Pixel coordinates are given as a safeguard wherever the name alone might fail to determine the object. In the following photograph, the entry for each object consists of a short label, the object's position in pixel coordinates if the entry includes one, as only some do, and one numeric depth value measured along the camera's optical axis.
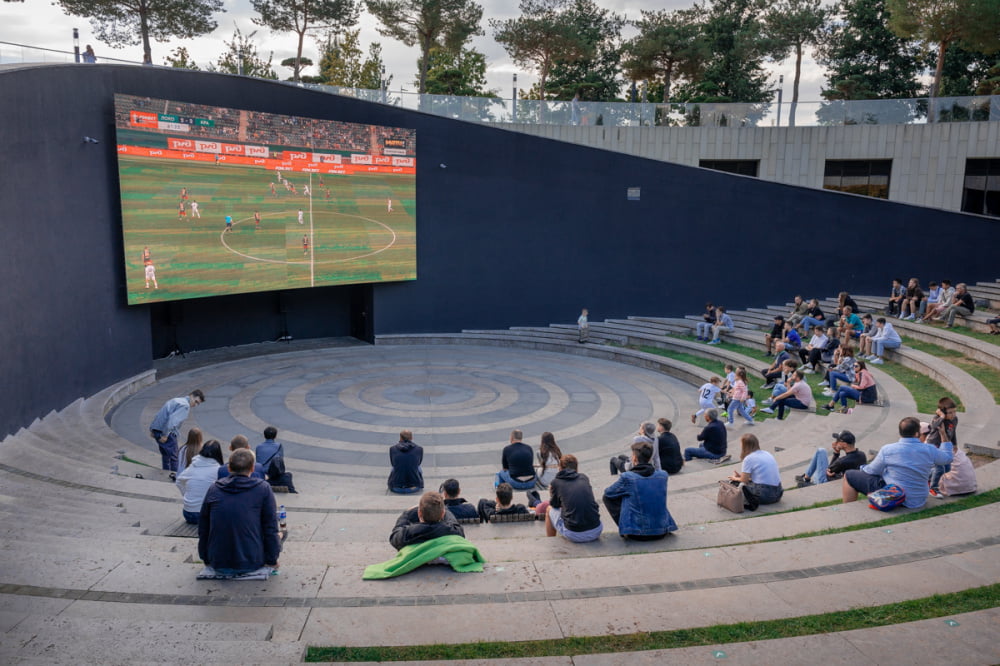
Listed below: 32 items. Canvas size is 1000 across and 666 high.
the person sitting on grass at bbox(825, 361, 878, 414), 12.65
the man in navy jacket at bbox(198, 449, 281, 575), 5.17
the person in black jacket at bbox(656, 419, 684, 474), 10.26
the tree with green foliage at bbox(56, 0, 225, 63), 29.56
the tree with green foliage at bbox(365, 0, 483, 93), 34.34
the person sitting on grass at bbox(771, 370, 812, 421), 13.11
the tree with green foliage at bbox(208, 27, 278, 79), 45.50
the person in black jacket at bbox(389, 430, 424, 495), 9.95
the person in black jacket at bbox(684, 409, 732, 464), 10.88
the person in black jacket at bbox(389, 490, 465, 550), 5.71
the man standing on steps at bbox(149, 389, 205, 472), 10.50
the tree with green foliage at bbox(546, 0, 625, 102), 39.81
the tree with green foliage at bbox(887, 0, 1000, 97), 24.70
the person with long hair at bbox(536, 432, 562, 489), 9.65
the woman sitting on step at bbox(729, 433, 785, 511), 7.91
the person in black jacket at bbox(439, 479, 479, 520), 7.68
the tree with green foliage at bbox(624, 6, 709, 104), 34.97
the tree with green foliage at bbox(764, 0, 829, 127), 36.06
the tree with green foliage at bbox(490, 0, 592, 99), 36.22
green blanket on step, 5.49
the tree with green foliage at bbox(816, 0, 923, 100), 34.72
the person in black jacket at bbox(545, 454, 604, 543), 6.44
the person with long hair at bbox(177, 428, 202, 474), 8.53
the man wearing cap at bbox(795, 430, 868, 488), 8.56
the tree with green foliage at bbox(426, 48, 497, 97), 44.09
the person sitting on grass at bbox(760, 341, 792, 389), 15.13
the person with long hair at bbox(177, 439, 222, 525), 7.19
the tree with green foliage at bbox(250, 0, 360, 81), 35.53
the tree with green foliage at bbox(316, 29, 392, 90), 45.66
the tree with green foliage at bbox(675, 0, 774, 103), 36.28
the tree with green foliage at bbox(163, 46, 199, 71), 48.08
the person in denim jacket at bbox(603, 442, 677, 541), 6.45
